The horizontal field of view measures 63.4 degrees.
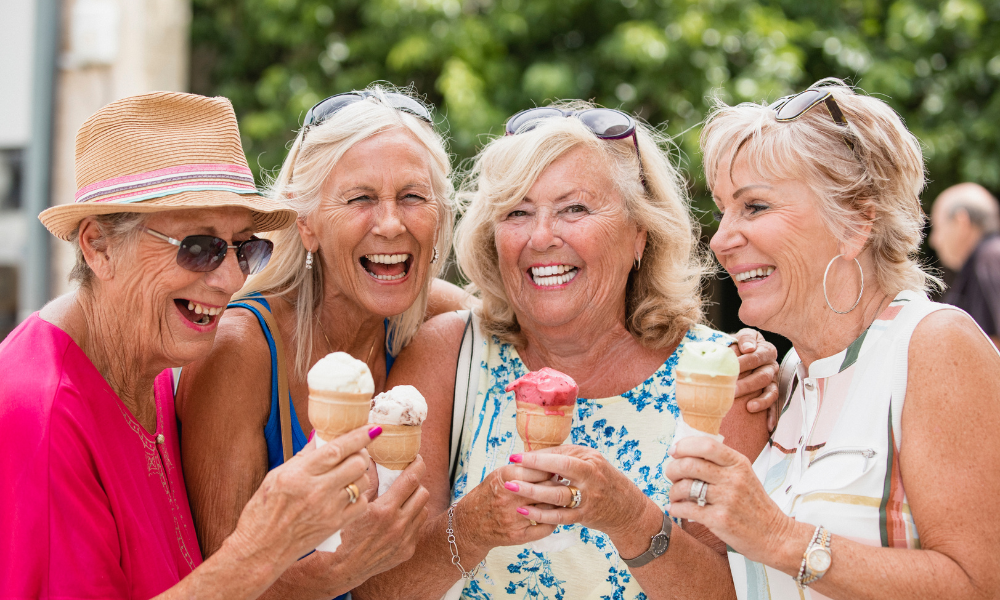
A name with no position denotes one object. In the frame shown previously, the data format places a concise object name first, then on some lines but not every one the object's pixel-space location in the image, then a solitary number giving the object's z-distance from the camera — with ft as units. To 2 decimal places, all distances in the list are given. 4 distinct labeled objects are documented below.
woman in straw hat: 7.38
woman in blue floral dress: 9.97
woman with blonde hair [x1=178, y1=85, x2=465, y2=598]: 9.23
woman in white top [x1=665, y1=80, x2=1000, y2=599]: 7.93
